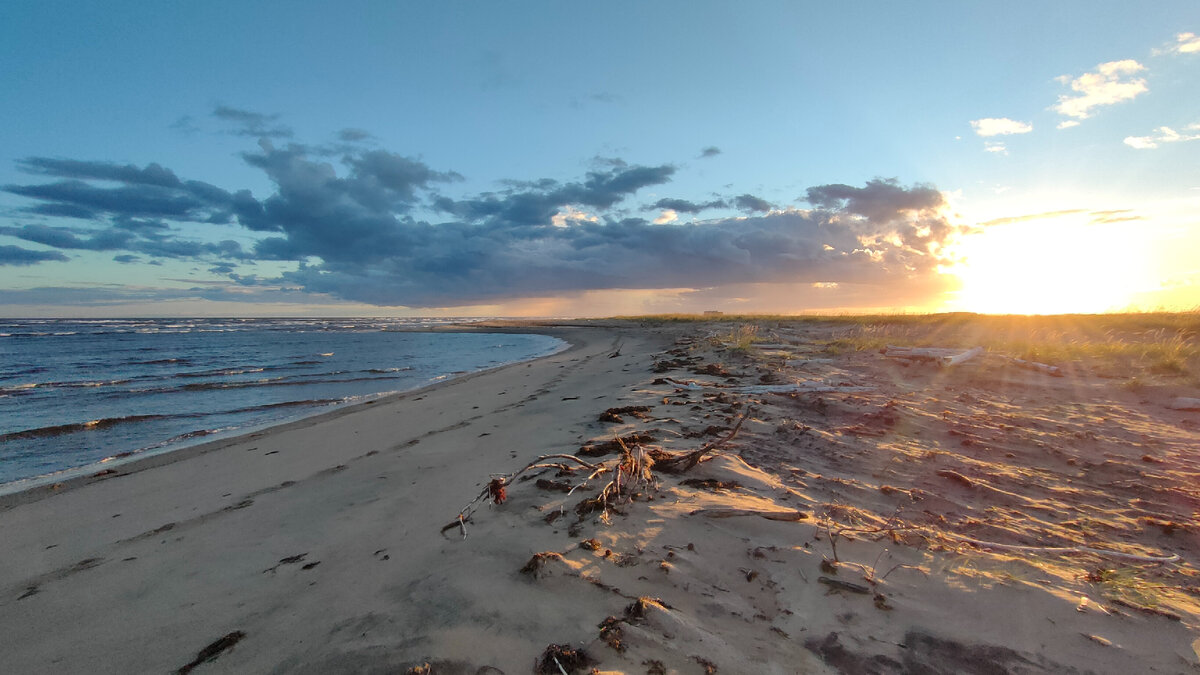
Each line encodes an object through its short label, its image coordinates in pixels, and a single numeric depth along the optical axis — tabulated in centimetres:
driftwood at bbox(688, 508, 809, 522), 323
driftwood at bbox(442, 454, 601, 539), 297
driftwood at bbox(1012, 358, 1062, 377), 950
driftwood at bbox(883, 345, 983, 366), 1037
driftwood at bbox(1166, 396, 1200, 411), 699
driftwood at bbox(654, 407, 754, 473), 423
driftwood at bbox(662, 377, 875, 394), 779
